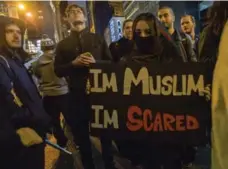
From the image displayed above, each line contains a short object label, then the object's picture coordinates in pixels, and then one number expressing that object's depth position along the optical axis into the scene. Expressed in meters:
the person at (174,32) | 2.79
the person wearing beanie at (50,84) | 3.62
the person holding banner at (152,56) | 1.88
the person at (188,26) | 3.46
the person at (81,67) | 2.43
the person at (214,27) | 1.56
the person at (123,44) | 3.02
